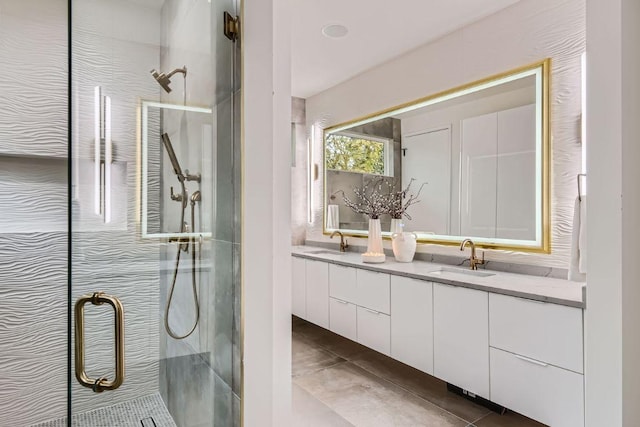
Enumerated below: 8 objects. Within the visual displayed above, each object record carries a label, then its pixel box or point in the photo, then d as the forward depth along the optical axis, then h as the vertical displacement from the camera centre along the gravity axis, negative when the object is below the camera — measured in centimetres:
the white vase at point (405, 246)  310 -28
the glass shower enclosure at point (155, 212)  126 +0
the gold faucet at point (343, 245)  405 -35
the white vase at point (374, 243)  314 -26
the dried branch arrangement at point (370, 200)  349 +14
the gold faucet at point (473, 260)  269 -34
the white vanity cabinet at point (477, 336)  174 -73
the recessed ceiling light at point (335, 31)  287 +146
